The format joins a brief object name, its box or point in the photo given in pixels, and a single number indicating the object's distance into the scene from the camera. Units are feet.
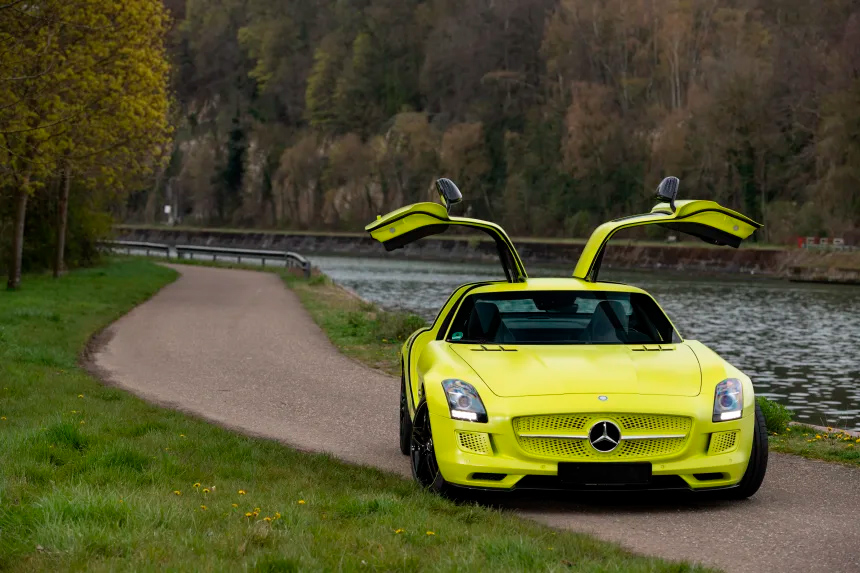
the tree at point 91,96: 90.27
